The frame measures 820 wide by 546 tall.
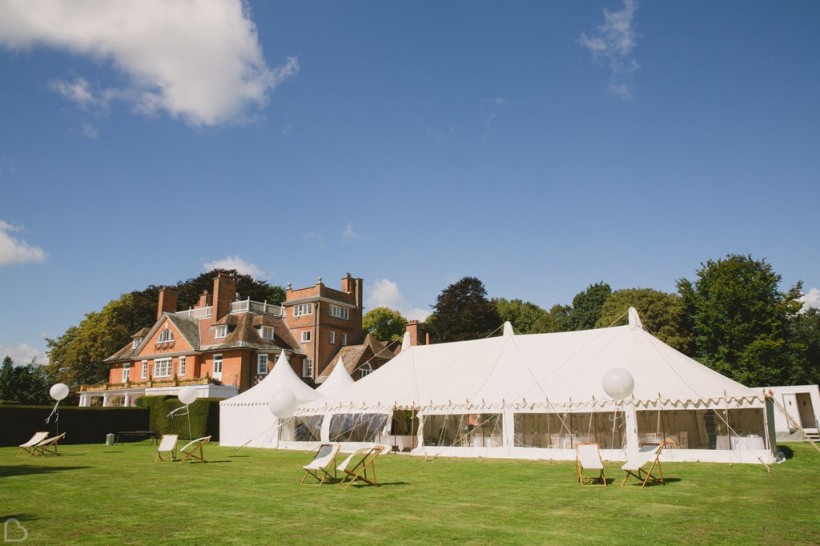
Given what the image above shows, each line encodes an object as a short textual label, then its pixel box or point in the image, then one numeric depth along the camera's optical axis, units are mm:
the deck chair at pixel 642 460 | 9570
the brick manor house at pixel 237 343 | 36906
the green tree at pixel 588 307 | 49062
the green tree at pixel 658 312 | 37750
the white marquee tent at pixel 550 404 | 14617
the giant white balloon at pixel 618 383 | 11844
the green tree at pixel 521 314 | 51094
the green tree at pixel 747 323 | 30609
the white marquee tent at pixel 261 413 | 21844
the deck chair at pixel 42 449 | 17167
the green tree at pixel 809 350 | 30531
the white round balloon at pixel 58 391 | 19547
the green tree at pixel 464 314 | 43125
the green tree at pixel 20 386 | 37156
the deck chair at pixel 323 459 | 10047
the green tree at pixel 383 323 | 56250
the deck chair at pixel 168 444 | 14938
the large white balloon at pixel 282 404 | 18609
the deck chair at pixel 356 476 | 9953
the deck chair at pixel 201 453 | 14786
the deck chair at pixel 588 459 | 10117
